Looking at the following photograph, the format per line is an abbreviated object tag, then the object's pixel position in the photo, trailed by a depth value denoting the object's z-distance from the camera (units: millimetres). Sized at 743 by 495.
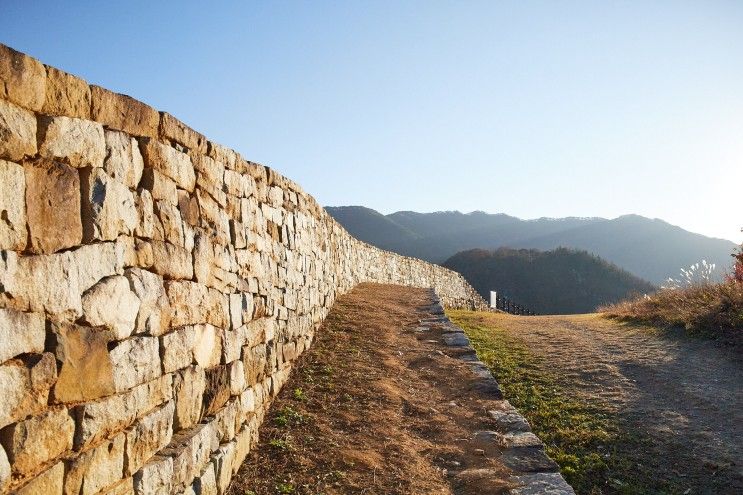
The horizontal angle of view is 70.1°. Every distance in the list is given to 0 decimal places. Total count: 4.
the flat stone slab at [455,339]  8716
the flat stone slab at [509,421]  5531
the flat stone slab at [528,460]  4688
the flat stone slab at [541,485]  4273
